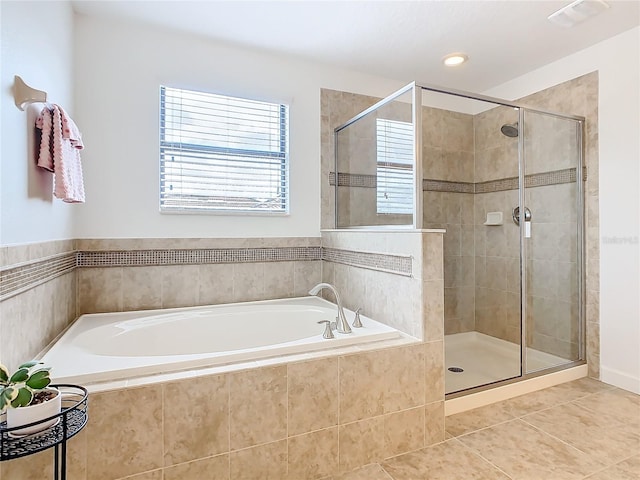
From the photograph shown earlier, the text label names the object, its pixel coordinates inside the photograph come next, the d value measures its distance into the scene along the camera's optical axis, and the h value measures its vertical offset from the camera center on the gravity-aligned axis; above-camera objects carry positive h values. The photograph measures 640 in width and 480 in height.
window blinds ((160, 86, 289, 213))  2.55 +0.65
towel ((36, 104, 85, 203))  1.60 +0.43
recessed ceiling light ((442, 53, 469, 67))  2.80 +1.44
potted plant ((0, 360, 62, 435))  0.99 -0.45
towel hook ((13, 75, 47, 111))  1.39 +0.58
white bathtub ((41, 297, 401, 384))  1.46 -0.52
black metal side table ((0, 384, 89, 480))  0.96 -0.56
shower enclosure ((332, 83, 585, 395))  2.55 +0.20
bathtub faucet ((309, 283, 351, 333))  1.95 -0.46
